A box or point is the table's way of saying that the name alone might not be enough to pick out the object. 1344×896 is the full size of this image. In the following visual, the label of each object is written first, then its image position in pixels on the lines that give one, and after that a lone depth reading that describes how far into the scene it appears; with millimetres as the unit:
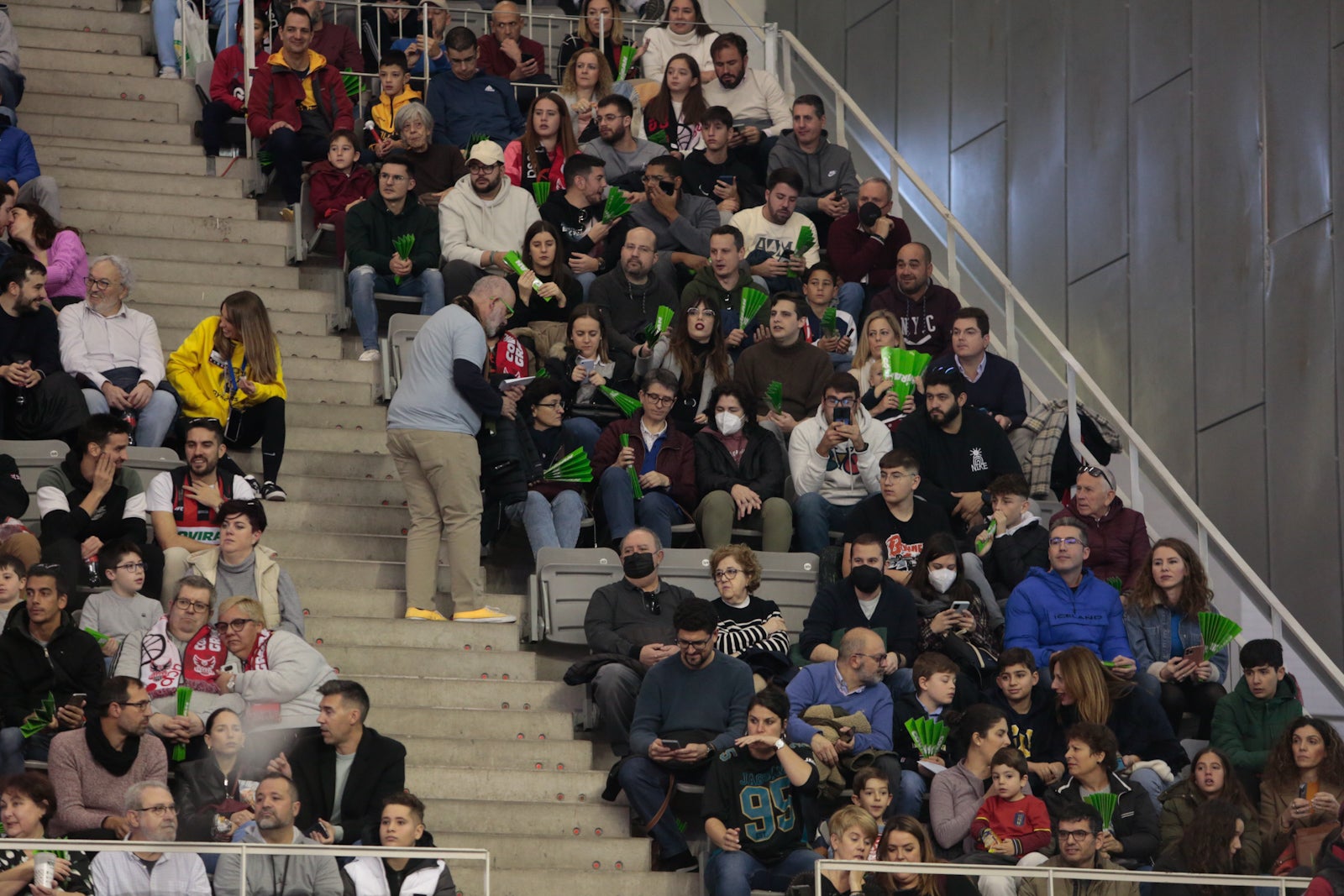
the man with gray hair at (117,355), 18266
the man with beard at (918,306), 21859
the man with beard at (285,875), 12570
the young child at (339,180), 22344
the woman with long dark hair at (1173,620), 17766
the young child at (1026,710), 16687
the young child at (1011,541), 18484
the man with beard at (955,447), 19578
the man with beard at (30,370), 17875
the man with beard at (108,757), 14297
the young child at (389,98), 24078
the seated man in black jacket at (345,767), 14617
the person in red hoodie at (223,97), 23516
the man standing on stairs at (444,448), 17687
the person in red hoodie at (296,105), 22766
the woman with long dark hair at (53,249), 19656
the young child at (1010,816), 15250
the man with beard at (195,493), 17203
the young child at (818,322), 21812
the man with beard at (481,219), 21078
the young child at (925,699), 16437
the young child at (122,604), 15859
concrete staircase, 15961
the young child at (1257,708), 17016
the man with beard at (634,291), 21031
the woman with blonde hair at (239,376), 18594
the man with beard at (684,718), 15680
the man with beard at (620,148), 23687
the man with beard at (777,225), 22828
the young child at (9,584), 15516
